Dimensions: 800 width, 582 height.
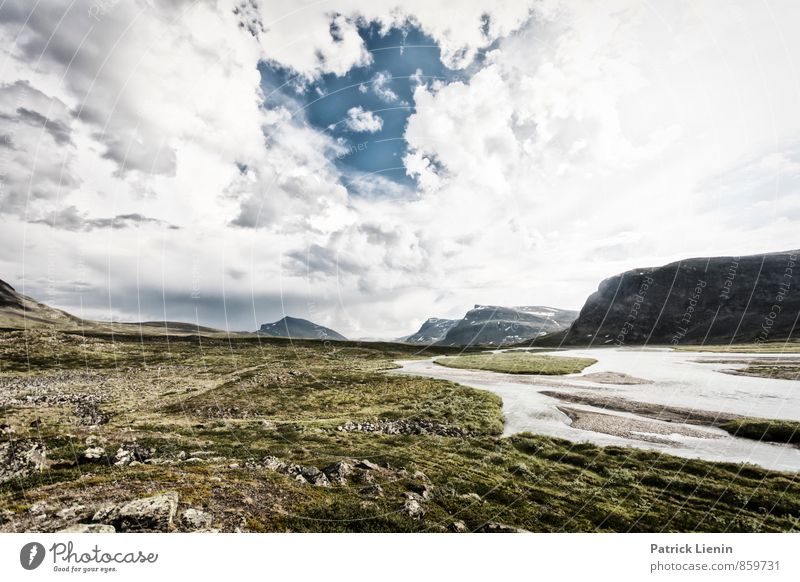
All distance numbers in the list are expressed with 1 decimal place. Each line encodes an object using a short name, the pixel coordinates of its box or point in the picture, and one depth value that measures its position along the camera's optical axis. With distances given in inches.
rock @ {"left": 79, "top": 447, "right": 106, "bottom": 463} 716.0
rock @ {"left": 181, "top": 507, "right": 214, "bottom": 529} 440.5
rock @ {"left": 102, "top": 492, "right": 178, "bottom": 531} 416.8
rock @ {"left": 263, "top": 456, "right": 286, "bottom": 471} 692.7
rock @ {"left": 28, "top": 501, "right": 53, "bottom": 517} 454.6
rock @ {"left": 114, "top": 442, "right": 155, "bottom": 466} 719.1
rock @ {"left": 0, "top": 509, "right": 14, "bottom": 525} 437.2
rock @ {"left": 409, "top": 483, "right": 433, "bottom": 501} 583.7
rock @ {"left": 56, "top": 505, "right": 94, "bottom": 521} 432.1
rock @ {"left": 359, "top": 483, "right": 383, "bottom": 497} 577.4
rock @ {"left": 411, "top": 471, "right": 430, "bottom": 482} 664.6
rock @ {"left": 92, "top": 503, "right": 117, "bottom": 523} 420.5
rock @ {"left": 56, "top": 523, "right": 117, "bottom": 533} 408.5
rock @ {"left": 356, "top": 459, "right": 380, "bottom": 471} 696.4
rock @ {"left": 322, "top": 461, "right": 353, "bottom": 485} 625.3
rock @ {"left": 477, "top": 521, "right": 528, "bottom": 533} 491.2
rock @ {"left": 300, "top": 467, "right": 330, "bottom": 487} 606.5
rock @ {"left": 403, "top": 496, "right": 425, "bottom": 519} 514.3
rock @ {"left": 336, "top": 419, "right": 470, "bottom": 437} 1116.5
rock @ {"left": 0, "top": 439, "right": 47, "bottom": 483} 613.6
